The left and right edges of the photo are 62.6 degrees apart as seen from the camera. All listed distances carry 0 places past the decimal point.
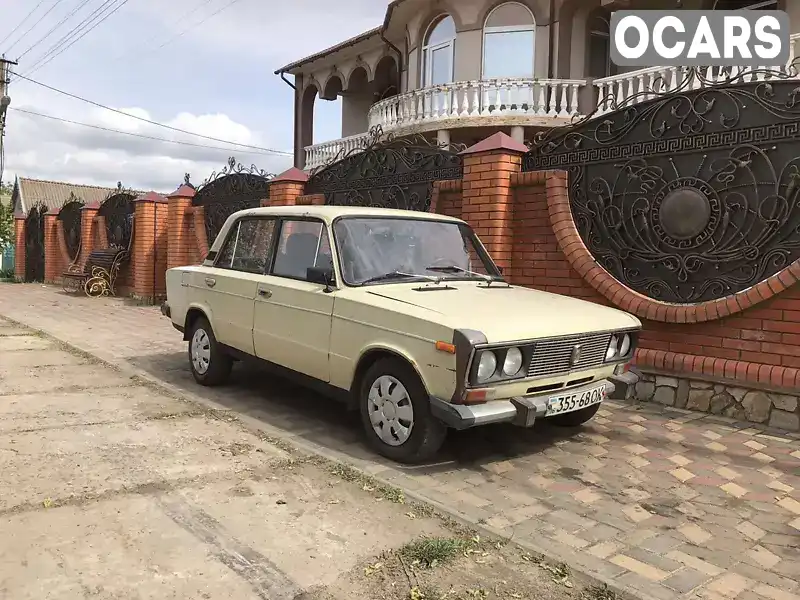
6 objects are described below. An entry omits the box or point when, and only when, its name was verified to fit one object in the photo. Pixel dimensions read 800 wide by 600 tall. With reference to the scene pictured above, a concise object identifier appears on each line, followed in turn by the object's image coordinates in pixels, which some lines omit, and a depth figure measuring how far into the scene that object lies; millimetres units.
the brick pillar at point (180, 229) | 13656
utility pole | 24303
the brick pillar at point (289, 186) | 10328
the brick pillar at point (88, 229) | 17781
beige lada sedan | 3873
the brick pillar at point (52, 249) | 20469
